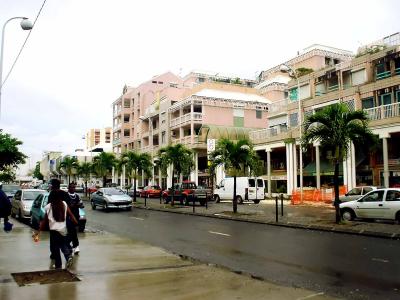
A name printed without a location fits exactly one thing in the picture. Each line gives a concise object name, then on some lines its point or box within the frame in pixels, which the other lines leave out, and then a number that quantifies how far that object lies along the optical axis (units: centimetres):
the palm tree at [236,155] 2484
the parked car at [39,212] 1639
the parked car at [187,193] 3450
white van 3594
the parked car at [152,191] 4928
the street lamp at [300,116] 3491
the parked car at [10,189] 3394
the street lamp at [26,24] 1683
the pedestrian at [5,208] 991
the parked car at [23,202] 2075
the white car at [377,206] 1795
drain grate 776
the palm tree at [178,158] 3297
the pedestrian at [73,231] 1074
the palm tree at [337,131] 1814
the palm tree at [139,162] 4038
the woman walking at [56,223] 883
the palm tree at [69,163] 7369
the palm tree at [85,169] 6406
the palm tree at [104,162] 5278
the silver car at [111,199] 2852
